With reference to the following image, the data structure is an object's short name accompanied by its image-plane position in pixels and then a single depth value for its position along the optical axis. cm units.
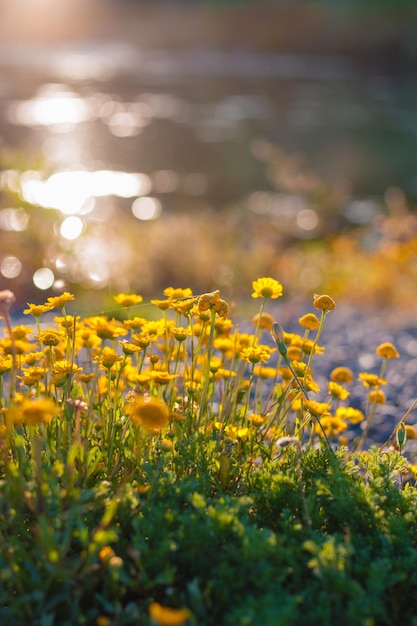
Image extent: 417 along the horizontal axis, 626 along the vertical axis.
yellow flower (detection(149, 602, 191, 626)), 122
